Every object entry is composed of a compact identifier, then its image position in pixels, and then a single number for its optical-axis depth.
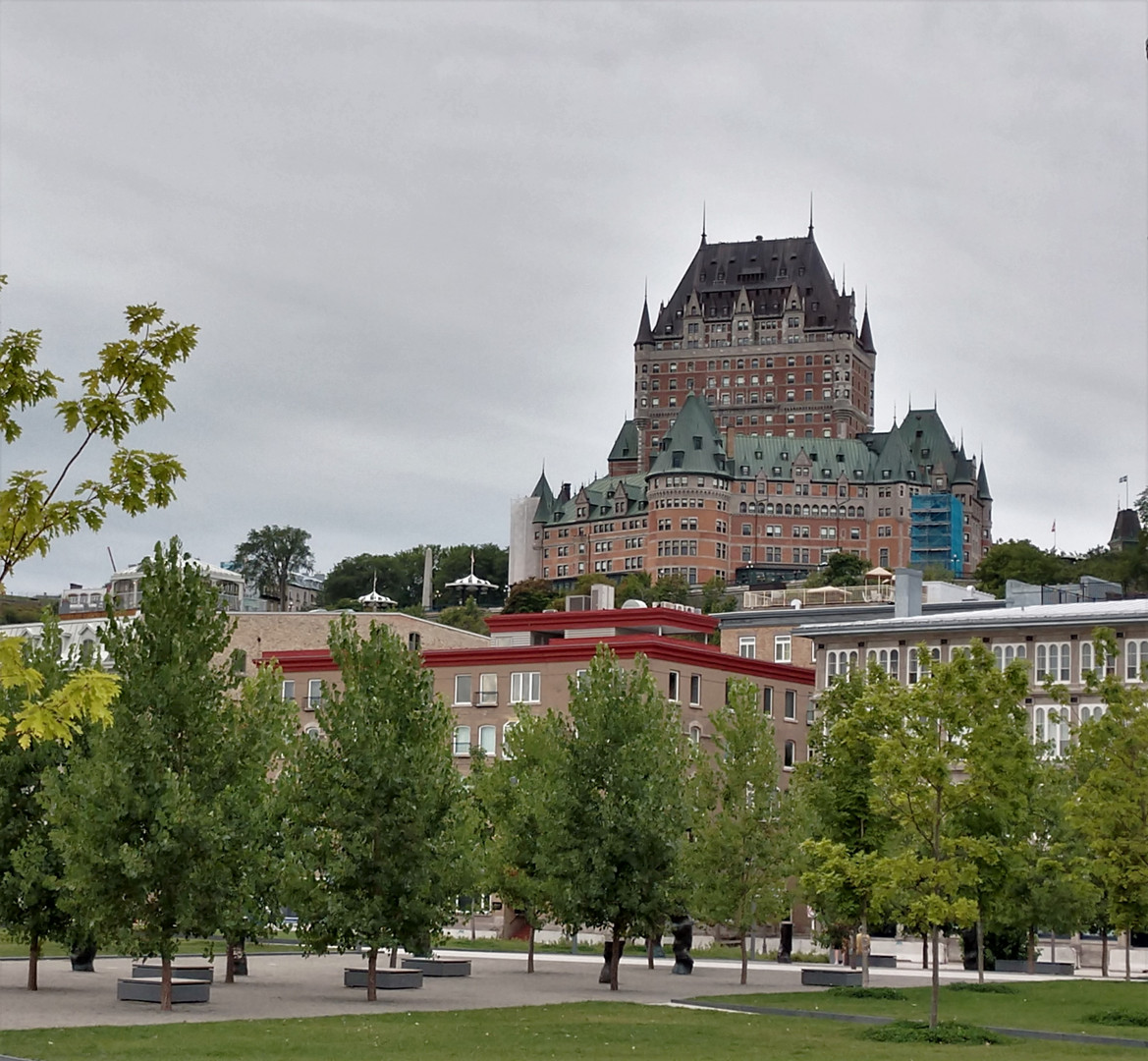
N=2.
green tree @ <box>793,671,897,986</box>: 52.44
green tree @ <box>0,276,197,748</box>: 20.88
